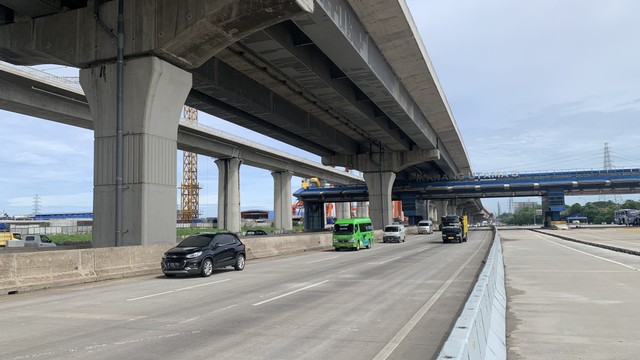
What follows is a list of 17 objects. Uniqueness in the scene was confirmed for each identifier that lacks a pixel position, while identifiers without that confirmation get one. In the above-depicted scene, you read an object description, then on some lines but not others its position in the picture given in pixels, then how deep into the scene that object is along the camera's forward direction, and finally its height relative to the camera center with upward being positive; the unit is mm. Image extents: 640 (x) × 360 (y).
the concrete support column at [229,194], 70000 +3387
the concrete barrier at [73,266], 13227 -1564
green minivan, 31672 -1508
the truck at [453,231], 39472 -1815
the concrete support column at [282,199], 87125 +2857
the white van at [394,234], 43219 -2133
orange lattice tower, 147500 +8759
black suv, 16172 -1443
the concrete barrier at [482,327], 3402 -1255
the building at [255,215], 179250 -57
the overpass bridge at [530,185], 80188 +4166
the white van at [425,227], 65562 -2403
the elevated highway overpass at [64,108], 34781 +10078
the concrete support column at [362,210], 157412 +734
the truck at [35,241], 36312 -1734
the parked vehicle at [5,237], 41250 -1542
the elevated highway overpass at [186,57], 18953 +7965
